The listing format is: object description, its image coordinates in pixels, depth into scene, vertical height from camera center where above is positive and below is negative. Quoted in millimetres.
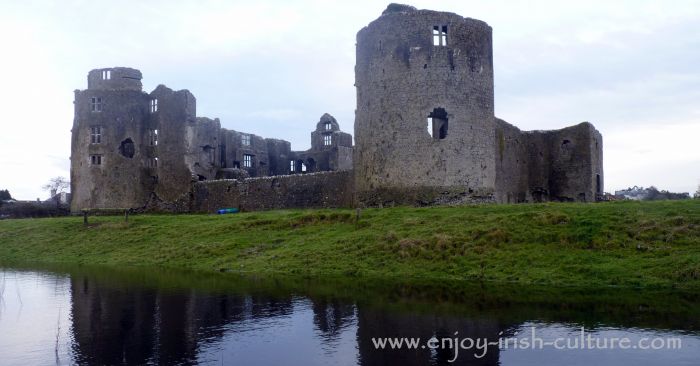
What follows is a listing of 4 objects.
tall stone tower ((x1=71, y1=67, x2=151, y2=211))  51188 +4537
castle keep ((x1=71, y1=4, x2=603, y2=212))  33594 +3881
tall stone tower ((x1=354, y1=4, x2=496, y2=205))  33406 +4752
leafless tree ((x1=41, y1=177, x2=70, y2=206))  103594 +3518
